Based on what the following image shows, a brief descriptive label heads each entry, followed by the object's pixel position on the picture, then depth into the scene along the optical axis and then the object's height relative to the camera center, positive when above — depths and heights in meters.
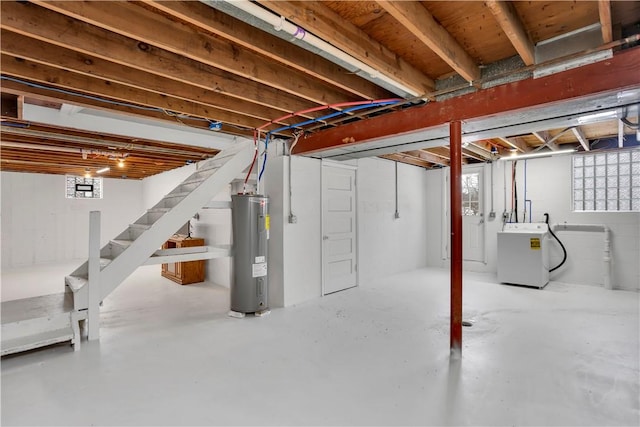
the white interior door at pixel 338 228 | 4.62 -0.22
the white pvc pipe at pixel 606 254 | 4.89 -0.64
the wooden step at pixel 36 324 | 2.54 -0.95
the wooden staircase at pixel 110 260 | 2.65 -0.49
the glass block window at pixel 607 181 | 4.89 +0.54
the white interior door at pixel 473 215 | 6.38 -0.04
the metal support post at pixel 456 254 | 2.68 -0.36
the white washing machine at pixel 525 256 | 4.94 -0.69
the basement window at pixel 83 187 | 8.13 +0.72
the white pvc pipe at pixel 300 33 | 1.68 +1.12
